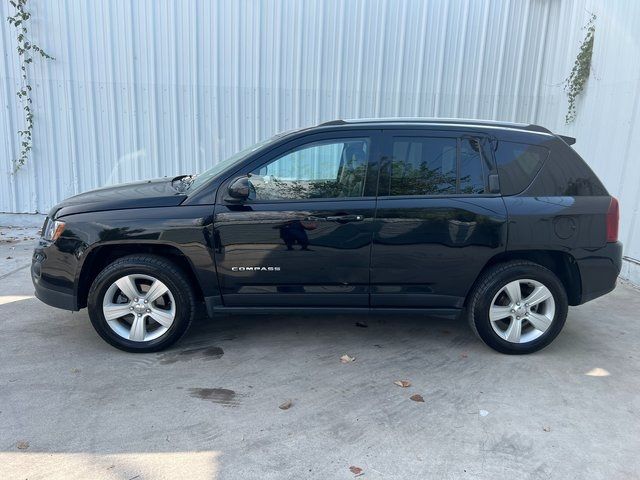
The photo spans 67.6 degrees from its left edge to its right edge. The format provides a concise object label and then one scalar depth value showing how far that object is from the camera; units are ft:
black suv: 12.01
